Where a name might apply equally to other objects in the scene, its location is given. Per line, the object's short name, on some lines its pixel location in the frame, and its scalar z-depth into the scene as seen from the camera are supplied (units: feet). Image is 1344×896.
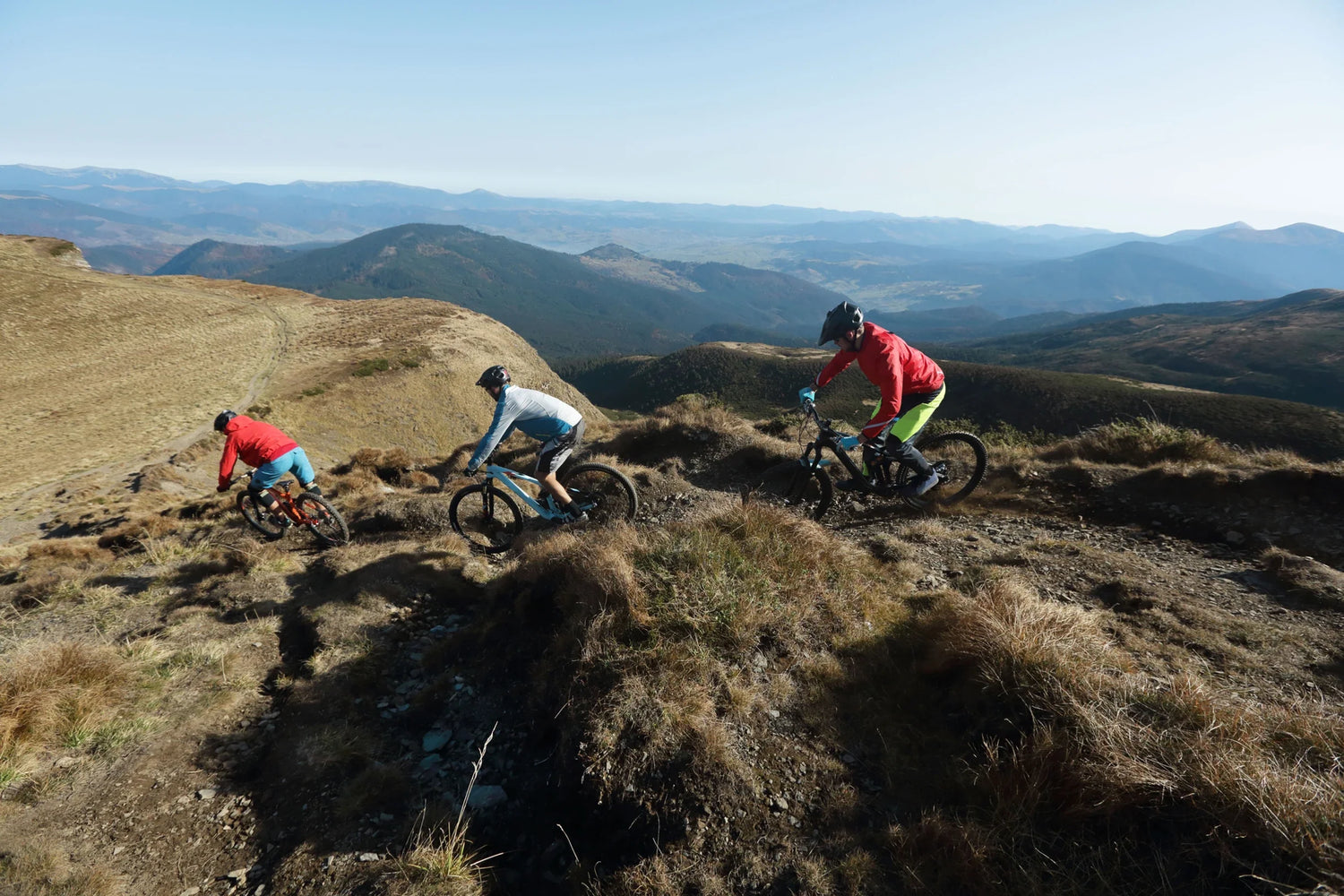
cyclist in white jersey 24.86
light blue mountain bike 28.02
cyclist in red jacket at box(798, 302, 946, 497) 23.16
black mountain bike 27.50
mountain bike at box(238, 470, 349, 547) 33.17
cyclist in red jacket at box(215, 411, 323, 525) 32.01
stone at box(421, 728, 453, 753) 16.28
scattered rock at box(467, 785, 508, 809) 14.14
